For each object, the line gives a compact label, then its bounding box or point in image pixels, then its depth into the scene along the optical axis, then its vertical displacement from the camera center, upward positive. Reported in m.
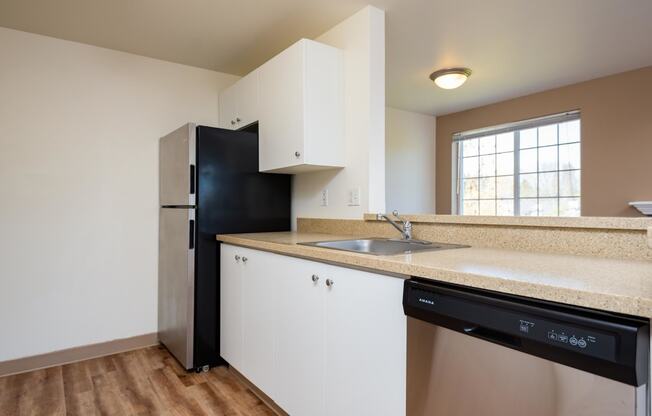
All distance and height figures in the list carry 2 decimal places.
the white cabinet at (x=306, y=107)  2.15 +0.59
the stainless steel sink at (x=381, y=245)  1.71 -0.18
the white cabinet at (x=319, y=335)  1.22 -0.50
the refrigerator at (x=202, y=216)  2.31 -0.05
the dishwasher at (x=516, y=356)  0.71 -0.33
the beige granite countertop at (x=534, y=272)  0.75 -0.16
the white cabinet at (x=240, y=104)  2.61 +0.77
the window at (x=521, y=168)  3.73 +0.44
